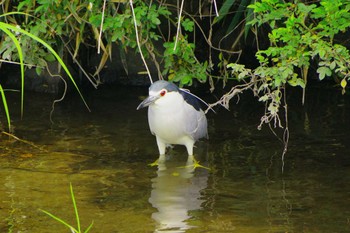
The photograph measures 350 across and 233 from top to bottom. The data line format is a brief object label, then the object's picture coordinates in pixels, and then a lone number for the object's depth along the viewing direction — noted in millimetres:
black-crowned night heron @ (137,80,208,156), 12008
